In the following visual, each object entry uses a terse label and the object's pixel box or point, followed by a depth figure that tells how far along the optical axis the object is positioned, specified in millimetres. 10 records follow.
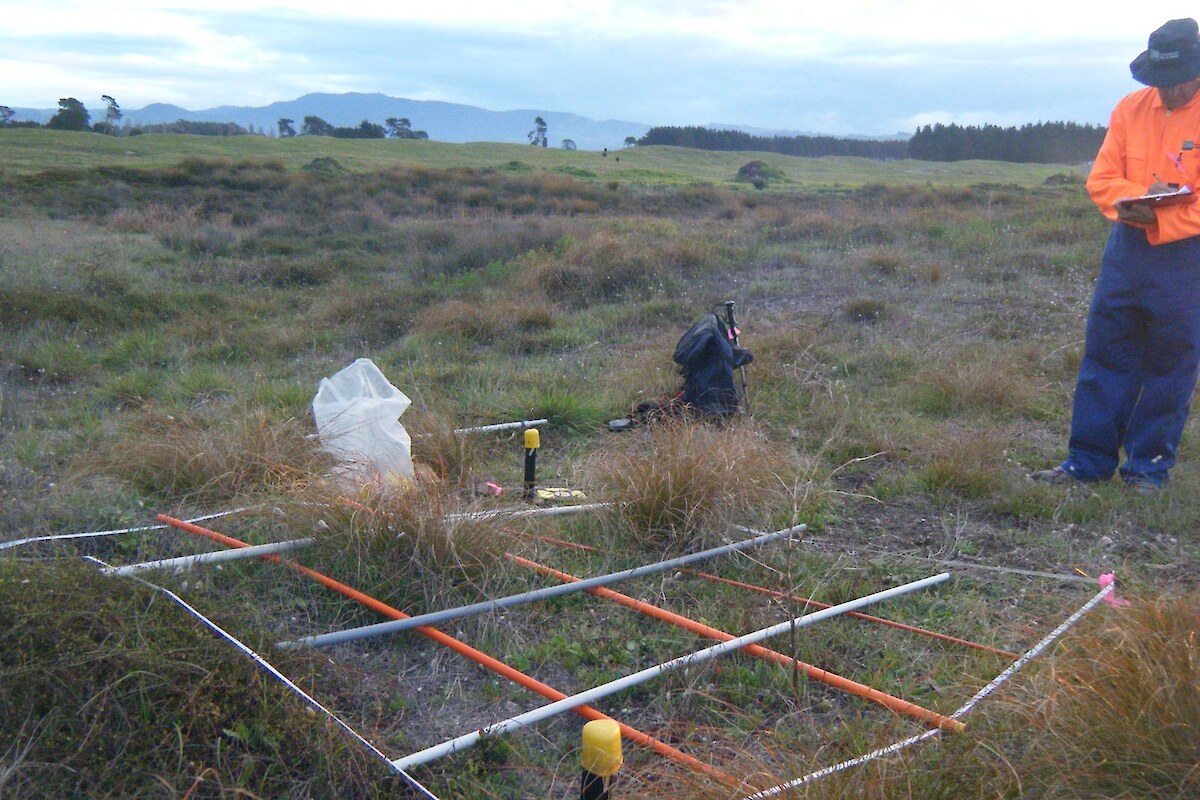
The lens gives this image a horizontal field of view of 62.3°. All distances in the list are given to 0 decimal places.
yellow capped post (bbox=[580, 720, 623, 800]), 1795
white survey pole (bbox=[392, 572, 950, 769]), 2371
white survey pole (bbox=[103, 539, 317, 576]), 2910
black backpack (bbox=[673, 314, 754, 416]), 5629
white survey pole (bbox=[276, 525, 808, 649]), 2900
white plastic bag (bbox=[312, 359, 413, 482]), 4422
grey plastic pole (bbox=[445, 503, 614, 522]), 3483
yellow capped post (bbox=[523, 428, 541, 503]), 4367
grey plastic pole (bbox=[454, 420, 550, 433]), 5199
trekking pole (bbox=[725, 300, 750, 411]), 5984
